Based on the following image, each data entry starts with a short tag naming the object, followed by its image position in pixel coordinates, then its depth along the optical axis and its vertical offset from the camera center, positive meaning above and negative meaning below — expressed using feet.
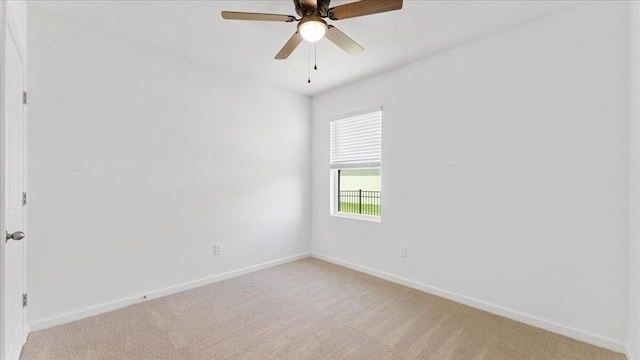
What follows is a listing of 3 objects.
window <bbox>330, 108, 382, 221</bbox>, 12.13 +0.69
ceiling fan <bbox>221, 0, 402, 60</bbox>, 5.79 +3.58
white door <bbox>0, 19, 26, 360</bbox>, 5.49 -0.45
